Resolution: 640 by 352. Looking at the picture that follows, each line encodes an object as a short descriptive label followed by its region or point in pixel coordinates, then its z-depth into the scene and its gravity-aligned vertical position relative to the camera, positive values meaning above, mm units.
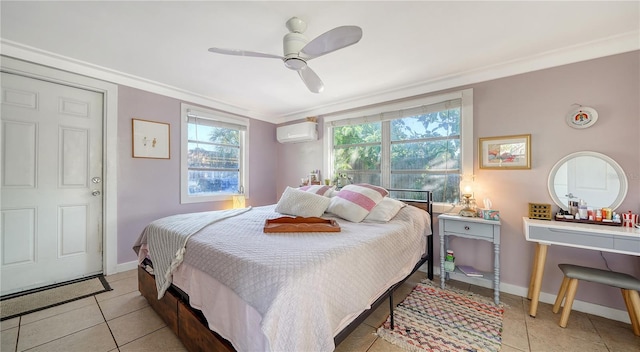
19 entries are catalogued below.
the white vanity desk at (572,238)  1712 -484
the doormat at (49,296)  2059 -1202
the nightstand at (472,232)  2223 -570
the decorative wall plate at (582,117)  2096 +556
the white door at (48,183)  2314 -93
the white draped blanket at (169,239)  1665 -514
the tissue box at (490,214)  2283 -375
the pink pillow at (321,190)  3022 -187
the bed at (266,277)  1059 -593
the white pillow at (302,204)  2494 -317
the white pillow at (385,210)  2293 -353
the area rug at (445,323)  1670 -1205
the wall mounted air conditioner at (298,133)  4008 +779
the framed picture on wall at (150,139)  2992 +479
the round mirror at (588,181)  2037 -33
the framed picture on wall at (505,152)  2393 +267
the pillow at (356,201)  2338 -272
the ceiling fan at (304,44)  1491 +915
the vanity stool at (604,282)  1714 -801
